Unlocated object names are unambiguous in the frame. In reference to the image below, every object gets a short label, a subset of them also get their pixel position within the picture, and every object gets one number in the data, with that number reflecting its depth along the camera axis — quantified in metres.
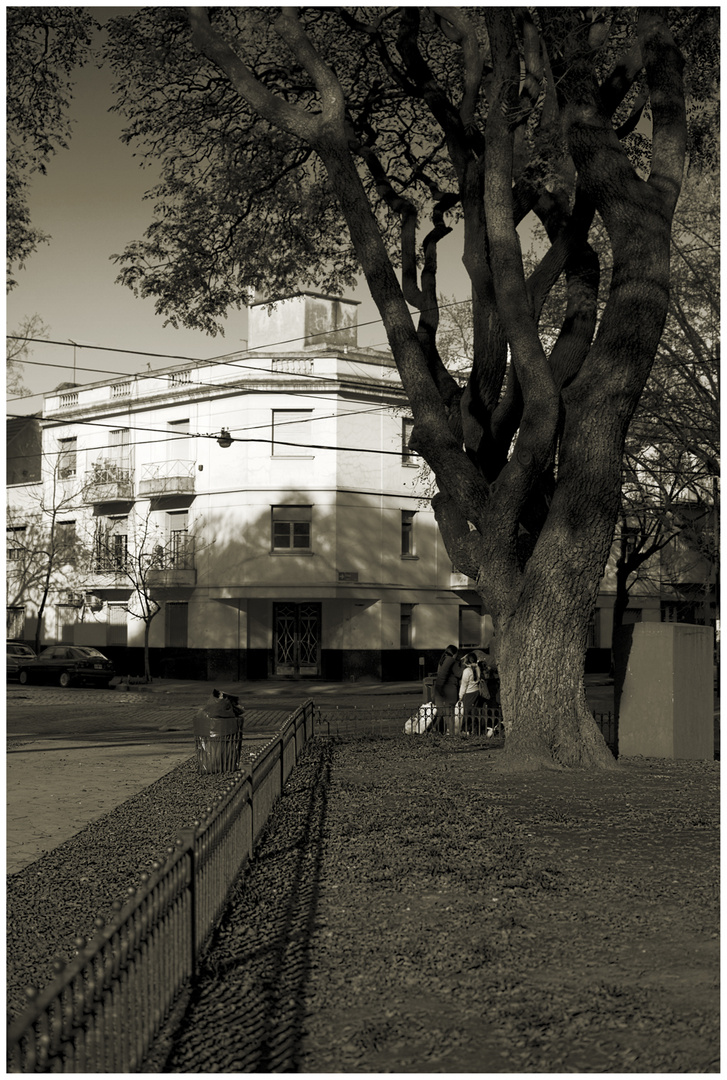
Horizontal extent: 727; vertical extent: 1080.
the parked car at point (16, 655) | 40.28
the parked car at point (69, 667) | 37.75
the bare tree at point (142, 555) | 39.72
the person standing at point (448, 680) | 17.95
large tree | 12.27
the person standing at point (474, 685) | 17.89
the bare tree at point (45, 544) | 46.25
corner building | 39.78
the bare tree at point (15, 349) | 31.32
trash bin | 13.91
